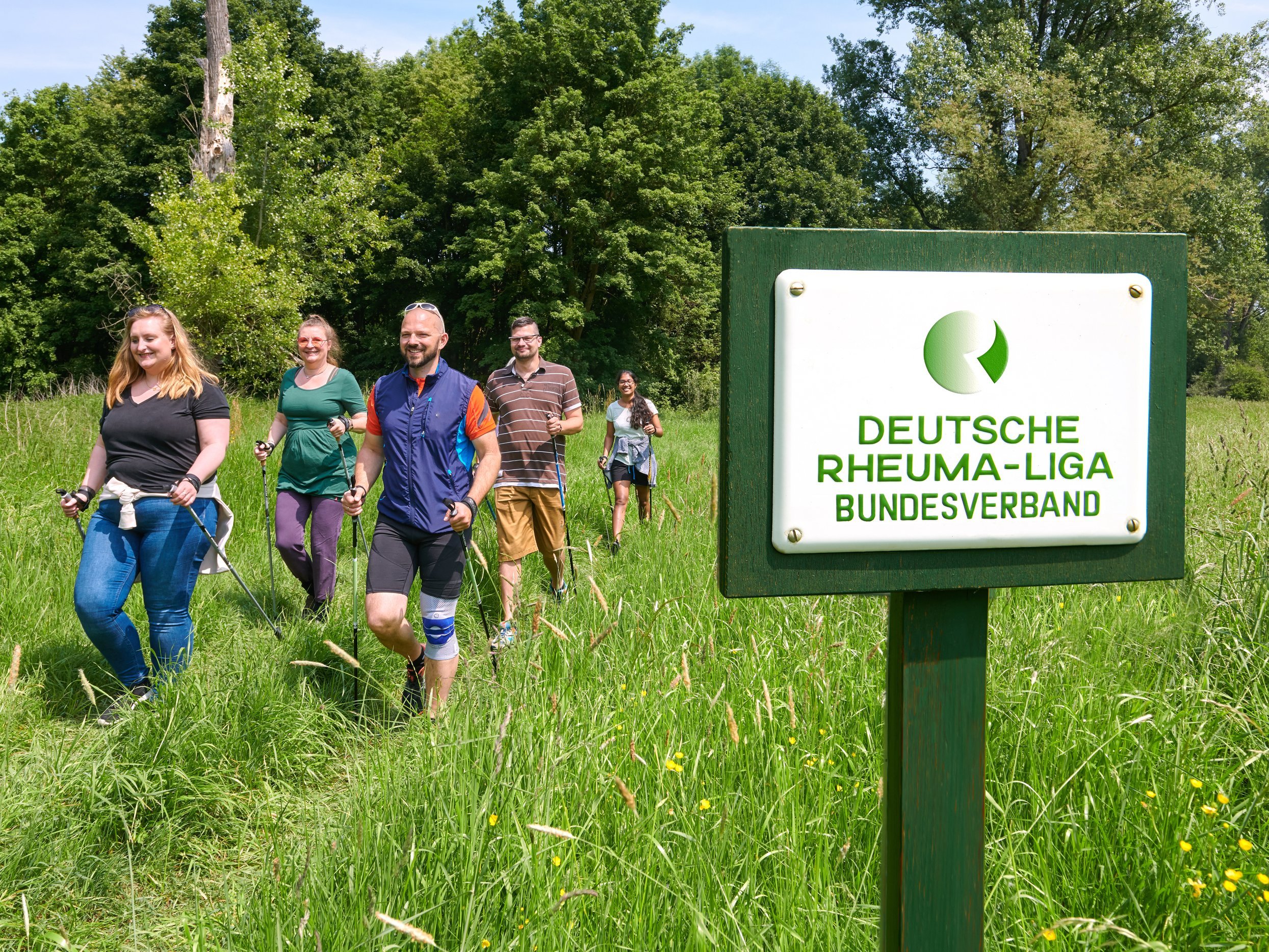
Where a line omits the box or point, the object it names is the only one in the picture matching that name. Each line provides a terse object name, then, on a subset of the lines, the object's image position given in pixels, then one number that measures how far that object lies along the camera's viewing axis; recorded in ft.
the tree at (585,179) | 92.89
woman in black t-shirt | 14.07
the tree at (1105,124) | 82.48
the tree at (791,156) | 114.52
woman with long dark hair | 26.40
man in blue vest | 13.73
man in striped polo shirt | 20.12
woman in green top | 19.11
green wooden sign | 4.41
